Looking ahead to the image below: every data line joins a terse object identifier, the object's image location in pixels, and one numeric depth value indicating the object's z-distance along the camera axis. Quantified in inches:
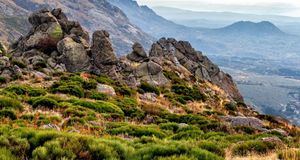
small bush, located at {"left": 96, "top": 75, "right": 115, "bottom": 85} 1735.0
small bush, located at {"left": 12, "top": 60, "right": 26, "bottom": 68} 1717.8
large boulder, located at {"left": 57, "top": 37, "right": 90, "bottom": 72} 2016.1
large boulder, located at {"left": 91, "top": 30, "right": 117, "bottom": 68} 2032.5
